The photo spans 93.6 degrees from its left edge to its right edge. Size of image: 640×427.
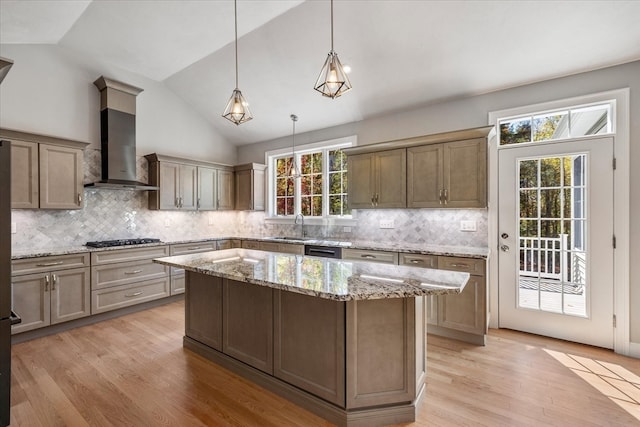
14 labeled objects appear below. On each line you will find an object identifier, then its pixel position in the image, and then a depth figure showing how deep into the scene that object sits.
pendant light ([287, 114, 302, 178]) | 4.12
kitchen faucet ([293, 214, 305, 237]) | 5.08
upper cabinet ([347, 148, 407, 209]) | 3.75
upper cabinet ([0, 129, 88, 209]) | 3.20
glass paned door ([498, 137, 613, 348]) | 2.90
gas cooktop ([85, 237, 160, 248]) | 3.82
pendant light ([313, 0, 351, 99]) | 1.87
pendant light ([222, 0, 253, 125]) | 2.28
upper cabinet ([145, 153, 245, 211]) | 4.53
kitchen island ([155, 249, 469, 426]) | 1.83
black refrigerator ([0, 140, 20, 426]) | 1.74
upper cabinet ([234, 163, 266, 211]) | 5.37
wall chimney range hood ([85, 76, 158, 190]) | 4.02
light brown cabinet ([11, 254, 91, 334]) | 3.09
